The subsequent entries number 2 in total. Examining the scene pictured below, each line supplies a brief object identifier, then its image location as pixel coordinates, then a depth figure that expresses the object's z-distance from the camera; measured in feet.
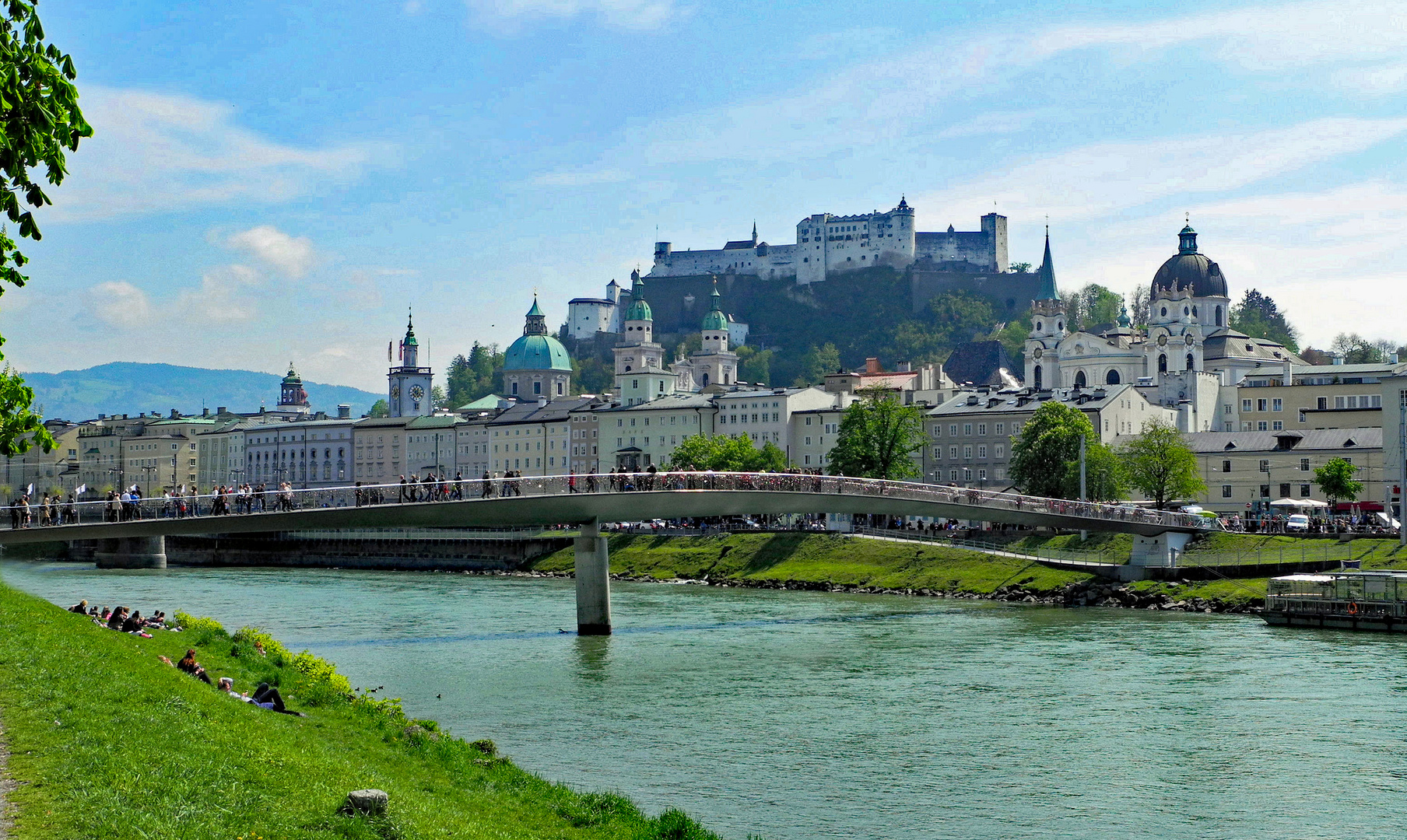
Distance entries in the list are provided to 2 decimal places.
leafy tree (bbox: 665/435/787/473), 319.68
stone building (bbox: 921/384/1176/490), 334.44
